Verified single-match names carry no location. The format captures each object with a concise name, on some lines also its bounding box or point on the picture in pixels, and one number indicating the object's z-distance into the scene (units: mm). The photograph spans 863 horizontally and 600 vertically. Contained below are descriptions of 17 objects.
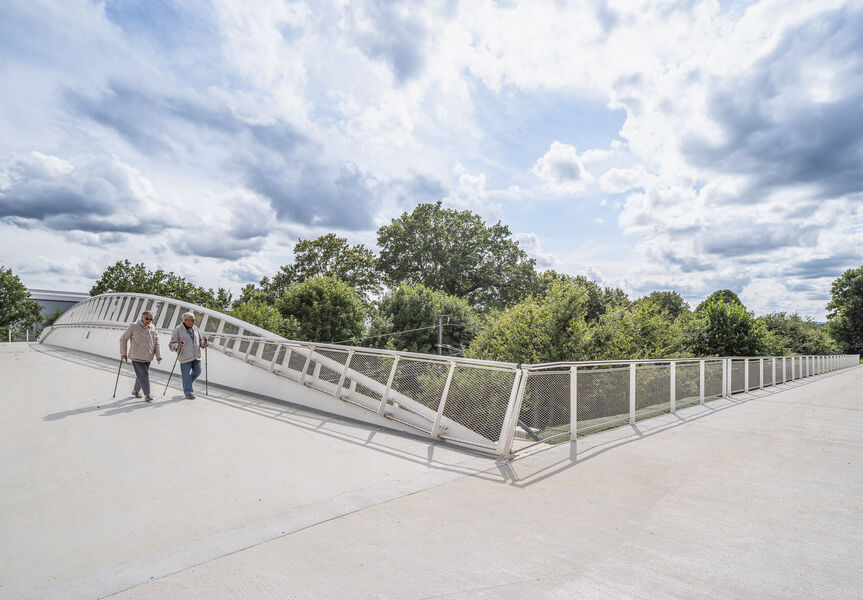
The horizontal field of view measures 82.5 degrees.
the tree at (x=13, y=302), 57938
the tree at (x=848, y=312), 81625
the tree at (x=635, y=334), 14859
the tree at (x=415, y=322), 41875
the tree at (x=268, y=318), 33750
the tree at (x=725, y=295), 90500
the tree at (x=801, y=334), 58938
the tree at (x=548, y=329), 14211
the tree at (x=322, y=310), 37625
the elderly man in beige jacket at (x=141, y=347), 9992
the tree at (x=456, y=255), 54250
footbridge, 3266
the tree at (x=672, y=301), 85931
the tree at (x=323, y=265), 51094
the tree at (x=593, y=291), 49188
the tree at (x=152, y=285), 54281
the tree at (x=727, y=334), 22844
